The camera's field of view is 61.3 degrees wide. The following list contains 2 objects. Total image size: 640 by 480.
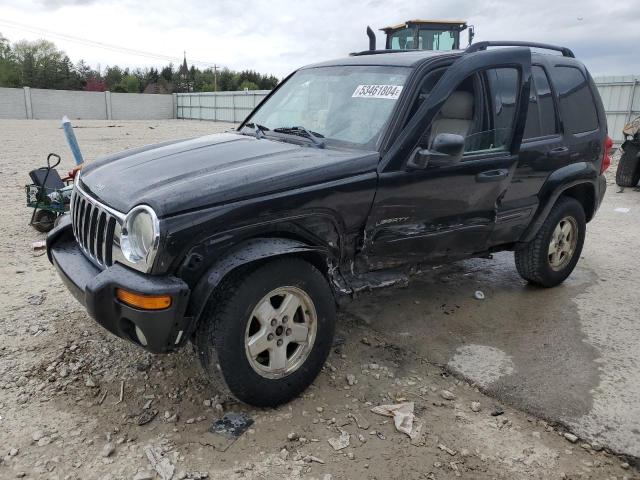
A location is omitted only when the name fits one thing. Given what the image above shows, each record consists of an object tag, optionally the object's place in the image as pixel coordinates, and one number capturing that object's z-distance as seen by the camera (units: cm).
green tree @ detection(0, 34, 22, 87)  6406
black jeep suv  262
